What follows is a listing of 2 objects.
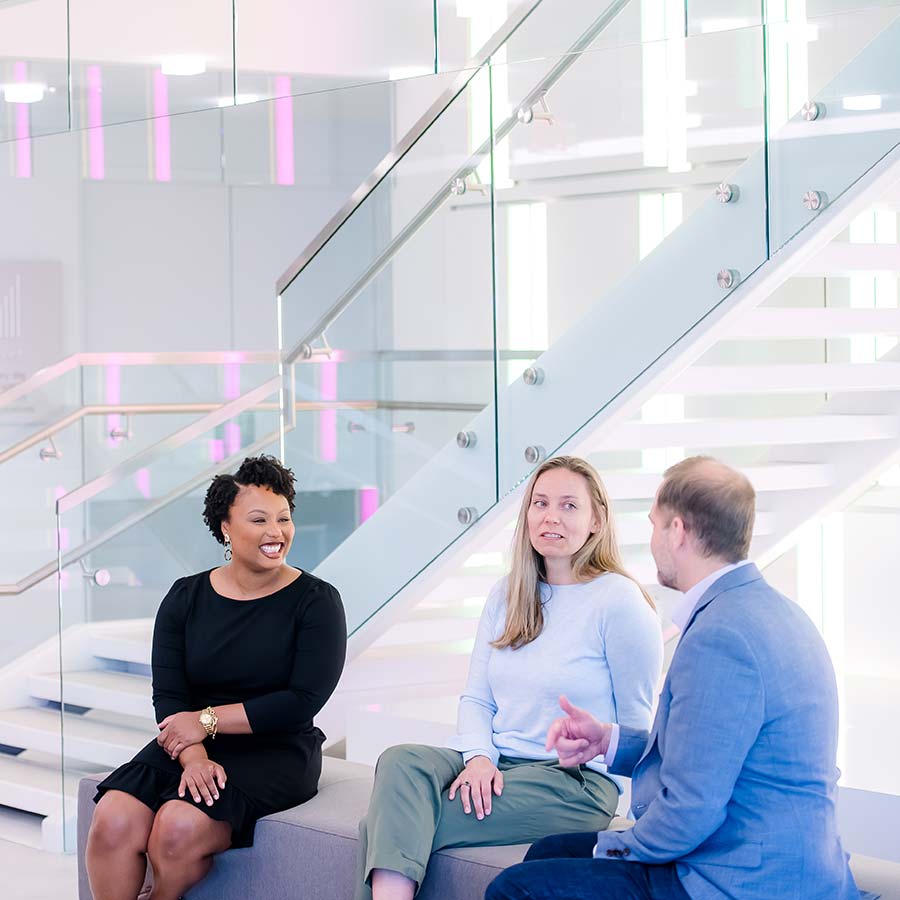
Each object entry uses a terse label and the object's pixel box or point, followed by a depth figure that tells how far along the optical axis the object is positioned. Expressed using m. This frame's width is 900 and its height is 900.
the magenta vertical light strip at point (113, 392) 7.04
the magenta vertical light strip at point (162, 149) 8.41
